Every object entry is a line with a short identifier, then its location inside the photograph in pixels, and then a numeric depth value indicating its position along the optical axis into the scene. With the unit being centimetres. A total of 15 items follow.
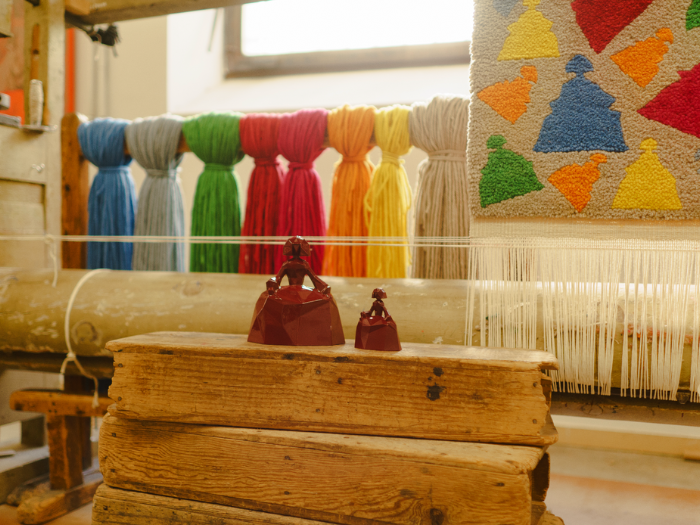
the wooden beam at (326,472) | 62
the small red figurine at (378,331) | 73
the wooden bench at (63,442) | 116
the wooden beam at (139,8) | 124
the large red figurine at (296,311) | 75
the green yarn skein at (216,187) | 121
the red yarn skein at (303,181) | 116
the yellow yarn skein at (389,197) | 111
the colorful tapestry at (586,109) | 83
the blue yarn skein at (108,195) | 130
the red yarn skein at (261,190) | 118
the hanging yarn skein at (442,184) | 106
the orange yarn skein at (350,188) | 113
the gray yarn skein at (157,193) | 125
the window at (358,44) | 183
